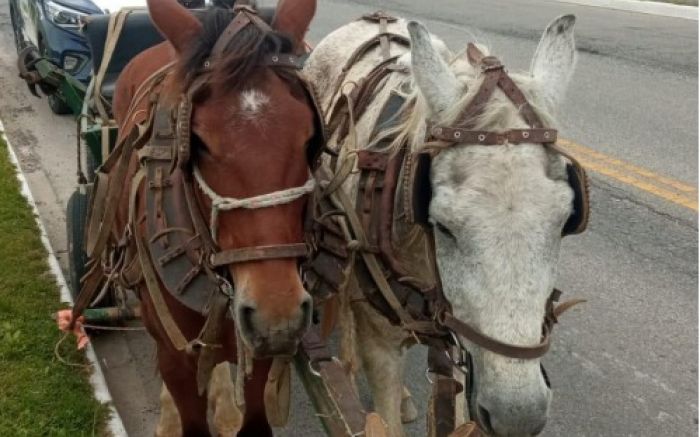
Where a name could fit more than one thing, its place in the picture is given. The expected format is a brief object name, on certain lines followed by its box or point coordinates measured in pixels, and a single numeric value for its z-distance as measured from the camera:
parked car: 7.79
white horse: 2.05
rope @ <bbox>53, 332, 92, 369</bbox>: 4.00
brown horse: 2.10
